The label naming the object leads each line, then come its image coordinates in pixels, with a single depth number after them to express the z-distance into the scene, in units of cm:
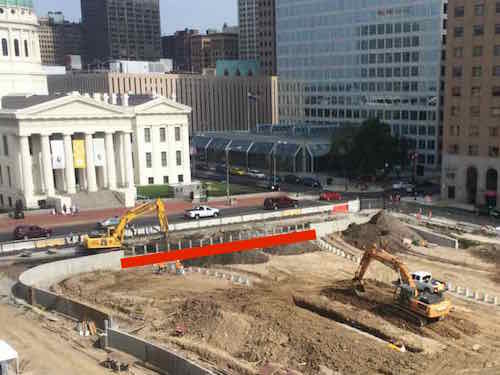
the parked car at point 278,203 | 7338
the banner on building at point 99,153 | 8219
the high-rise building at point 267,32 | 19288
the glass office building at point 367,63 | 11762
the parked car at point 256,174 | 10836
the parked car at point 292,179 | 10206
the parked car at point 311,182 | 9798
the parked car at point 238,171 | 11410
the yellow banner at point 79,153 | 8000
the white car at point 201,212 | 6825
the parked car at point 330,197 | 8172
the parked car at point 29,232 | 6003
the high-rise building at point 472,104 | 7962
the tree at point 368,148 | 10006
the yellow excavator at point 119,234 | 5356
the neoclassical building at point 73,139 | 7762
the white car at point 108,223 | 6250
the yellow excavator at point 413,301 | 3681
